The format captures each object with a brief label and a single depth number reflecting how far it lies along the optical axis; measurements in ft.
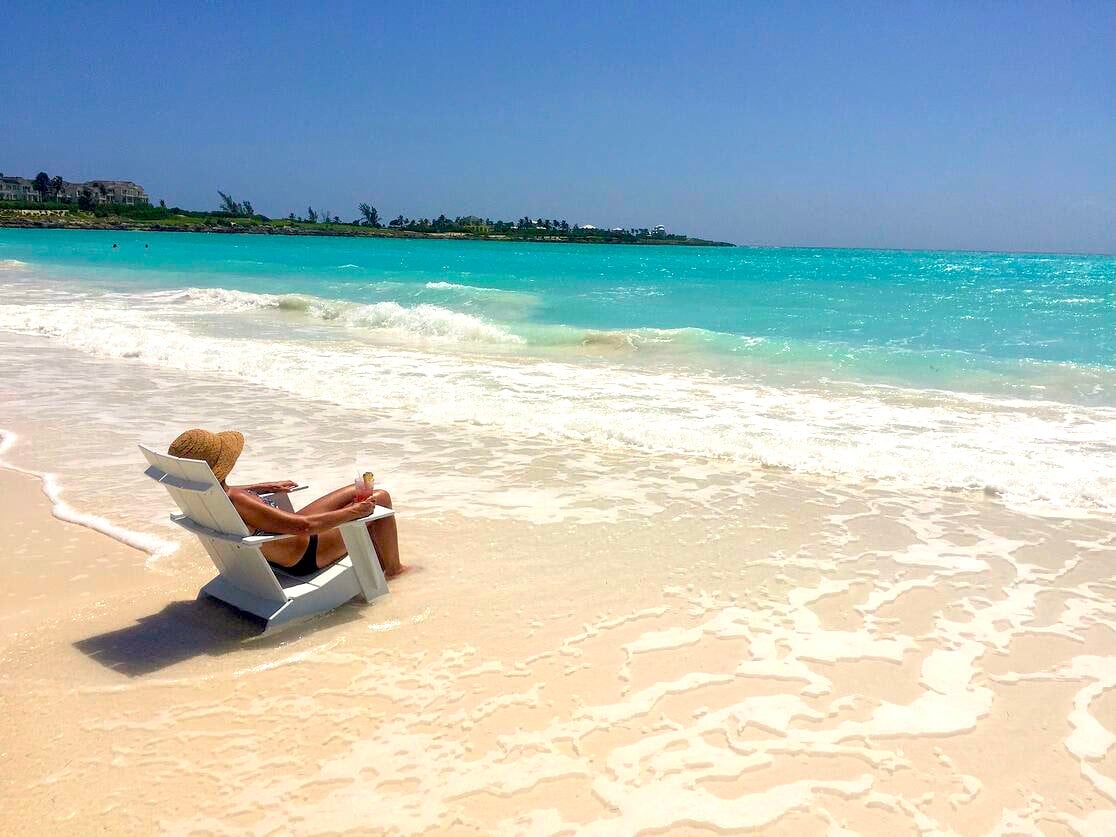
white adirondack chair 12.98
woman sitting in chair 13.41
